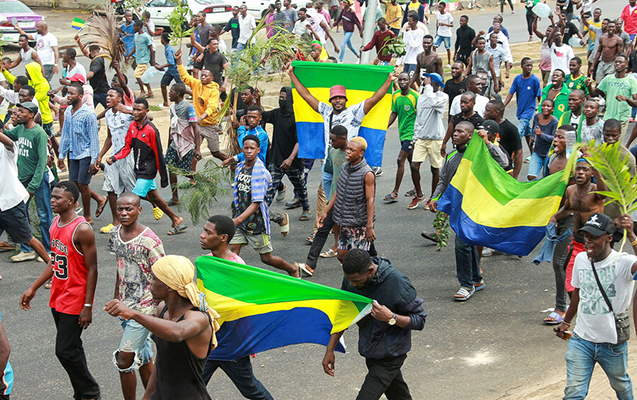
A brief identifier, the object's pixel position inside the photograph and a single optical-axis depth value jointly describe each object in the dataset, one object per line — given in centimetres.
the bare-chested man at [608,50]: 1536
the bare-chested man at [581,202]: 690
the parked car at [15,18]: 2272
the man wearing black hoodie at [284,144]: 1047
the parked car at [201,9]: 2514
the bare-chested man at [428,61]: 1439
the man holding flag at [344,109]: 937
